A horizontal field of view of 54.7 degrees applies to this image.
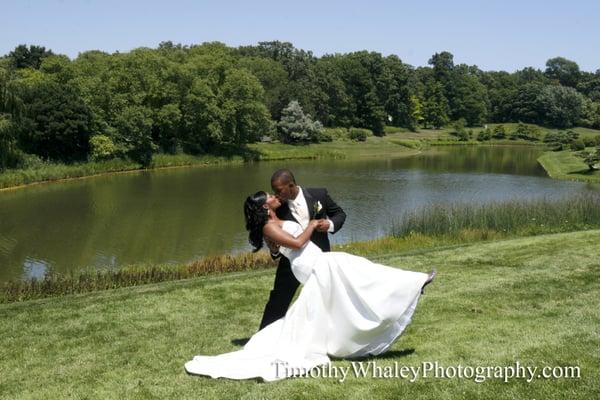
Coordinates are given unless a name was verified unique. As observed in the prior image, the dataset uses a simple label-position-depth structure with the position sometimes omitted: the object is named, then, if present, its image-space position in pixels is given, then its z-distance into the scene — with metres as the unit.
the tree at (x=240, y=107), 60.22
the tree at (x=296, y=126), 72.38
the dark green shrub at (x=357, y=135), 82.73
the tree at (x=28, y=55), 75.56
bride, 5.93
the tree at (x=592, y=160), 48.06
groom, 6.38
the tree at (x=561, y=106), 108.69
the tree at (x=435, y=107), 109.56
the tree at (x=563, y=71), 164.62
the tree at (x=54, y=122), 45.03
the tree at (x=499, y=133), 99.25
